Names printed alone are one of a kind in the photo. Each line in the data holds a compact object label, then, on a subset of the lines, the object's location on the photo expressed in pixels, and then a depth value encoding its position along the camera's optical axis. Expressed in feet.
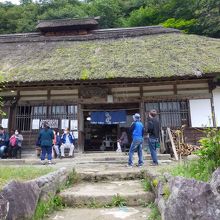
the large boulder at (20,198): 10.32
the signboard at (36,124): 40.34
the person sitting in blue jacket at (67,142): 36.45
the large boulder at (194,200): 9.07
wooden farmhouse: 37.29
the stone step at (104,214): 13.21
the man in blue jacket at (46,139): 31.07
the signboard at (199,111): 38.01
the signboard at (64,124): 39.83
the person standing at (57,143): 36.70
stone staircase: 14.32
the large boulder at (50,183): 13.83
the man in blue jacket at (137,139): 25.69
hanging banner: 42.11
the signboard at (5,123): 40.60
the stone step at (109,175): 20.26
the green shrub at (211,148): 12.05
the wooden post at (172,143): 31.02
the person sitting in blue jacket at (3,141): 37.06
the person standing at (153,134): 26.23
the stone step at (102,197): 15.23
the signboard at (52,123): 40.14
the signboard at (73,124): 39.64
